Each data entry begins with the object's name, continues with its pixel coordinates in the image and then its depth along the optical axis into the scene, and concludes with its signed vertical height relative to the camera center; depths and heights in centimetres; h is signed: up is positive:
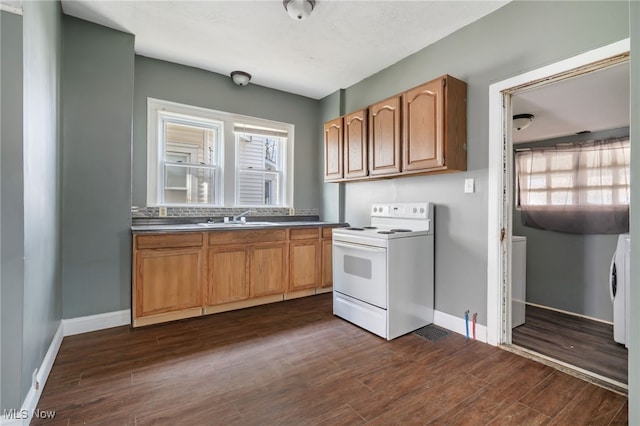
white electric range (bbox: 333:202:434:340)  251 -54
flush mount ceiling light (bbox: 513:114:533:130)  319 +99
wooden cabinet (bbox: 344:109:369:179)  326 +76
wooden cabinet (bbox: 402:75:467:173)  247 +74
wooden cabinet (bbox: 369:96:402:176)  288 +76
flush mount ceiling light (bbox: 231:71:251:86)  357 +162
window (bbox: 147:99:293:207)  338 +70
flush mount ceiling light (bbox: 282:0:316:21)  228 +157
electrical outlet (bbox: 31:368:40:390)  161 -89
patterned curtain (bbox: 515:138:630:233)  317 +31
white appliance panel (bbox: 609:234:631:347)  241 -64
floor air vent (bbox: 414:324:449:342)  254 -104
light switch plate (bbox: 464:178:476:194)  255 +23
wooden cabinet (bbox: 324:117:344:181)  360 +78
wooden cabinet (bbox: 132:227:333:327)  272 -57
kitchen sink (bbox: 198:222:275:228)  316 -12
